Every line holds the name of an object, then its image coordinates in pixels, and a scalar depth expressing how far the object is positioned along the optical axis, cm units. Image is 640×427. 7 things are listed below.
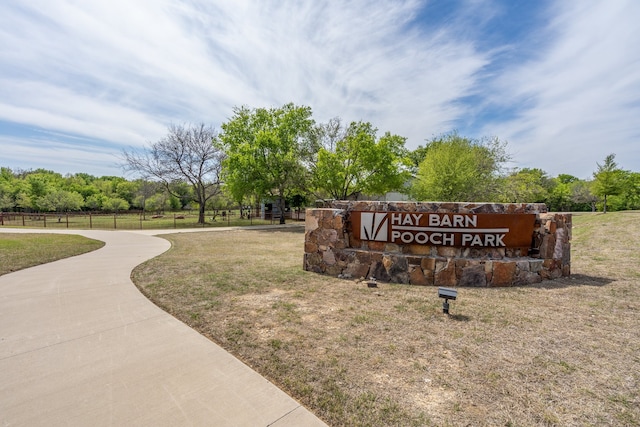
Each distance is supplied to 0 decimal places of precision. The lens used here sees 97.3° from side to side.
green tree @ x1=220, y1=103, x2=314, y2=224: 2059
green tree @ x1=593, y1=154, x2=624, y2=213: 2548
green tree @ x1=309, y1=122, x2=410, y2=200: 1997
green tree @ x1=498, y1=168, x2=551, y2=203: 2218
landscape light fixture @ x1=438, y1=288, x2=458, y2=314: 379
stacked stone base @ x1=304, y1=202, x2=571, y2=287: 550
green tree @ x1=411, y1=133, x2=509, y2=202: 1984
